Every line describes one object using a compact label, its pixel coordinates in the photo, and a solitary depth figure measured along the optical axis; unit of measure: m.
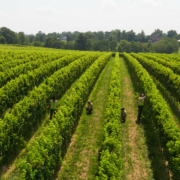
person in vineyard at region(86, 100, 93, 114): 15.00
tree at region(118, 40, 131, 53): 126.32
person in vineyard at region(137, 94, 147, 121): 13.21
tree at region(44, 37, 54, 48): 126.31
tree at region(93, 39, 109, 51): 132.88
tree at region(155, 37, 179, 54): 117.50
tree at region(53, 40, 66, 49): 127.31
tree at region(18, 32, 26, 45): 145.75
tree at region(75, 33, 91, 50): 128.75
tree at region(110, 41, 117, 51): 134.75
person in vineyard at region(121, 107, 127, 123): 13.52
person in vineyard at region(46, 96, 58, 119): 12.59
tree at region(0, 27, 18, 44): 124.44
